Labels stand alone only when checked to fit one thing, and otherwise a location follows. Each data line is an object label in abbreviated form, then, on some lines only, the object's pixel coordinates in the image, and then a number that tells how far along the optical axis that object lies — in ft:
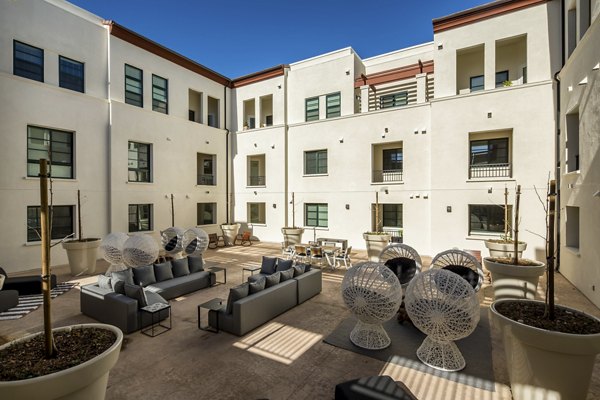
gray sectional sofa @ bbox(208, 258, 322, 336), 20.86
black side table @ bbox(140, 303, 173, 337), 21.17
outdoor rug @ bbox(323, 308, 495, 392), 16.03
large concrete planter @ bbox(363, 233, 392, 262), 42.60
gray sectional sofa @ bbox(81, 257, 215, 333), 21.84
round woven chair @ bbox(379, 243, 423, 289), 26.81
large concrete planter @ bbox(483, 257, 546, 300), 23.37
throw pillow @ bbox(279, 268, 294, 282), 26.55
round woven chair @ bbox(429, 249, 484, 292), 23.32
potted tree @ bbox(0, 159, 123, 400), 8.80
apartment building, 38.42
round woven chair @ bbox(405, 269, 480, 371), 15.81
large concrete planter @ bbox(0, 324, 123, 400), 8.60
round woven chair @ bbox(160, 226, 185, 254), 39.41
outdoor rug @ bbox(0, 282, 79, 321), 24.85
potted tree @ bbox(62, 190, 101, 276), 36.63
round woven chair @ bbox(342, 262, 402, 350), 18.11
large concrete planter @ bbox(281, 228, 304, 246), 54.85
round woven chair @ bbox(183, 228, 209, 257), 38.32
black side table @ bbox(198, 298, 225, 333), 21.63
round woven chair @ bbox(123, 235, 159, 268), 31.12
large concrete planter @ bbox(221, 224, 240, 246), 59.62
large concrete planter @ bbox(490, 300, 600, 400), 11.19
